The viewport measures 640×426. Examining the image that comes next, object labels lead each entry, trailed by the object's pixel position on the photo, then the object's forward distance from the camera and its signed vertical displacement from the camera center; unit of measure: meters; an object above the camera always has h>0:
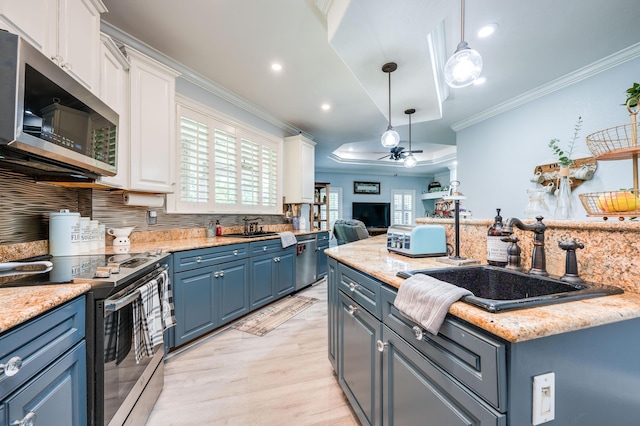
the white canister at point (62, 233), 1.69 -0.11
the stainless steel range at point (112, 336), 1.09 -0.54
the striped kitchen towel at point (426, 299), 0.79 -0.28
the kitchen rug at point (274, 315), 2.75 -1.16
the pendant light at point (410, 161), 4.27 +0.88
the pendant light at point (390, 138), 2.80 +0.83
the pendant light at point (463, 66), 1.48 +0.86
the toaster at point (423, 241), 1.64 -0.16
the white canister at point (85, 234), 1.83 -0.12
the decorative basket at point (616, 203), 0.97 +0.04
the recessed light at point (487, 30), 2.16 +1.56
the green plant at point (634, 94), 1.04 +0.48
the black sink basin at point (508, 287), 0.76 -0.27
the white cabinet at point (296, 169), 4.41 +0.79
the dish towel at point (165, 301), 1.67 -0.56
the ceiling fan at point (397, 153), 4.97 +1.19
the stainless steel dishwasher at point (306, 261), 3.87 -0.70
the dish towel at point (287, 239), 3.42 -0.31
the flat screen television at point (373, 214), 8.30 +0.05
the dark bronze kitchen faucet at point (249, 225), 3.49 -0.13
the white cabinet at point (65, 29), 1.18 +0.96
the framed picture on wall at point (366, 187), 8.52 +0.92
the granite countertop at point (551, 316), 0.62 -0.26
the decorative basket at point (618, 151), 0.99 +0.25
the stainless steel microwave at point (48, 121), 0.94 +0.44
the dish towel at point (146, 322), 1.36 -0.57
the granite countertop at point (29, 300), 0.75 -0.28
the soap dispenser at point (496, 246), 1.27 -0.15
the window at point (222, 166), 2.87 +0.65
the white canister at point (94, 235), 1.95 -0.14
